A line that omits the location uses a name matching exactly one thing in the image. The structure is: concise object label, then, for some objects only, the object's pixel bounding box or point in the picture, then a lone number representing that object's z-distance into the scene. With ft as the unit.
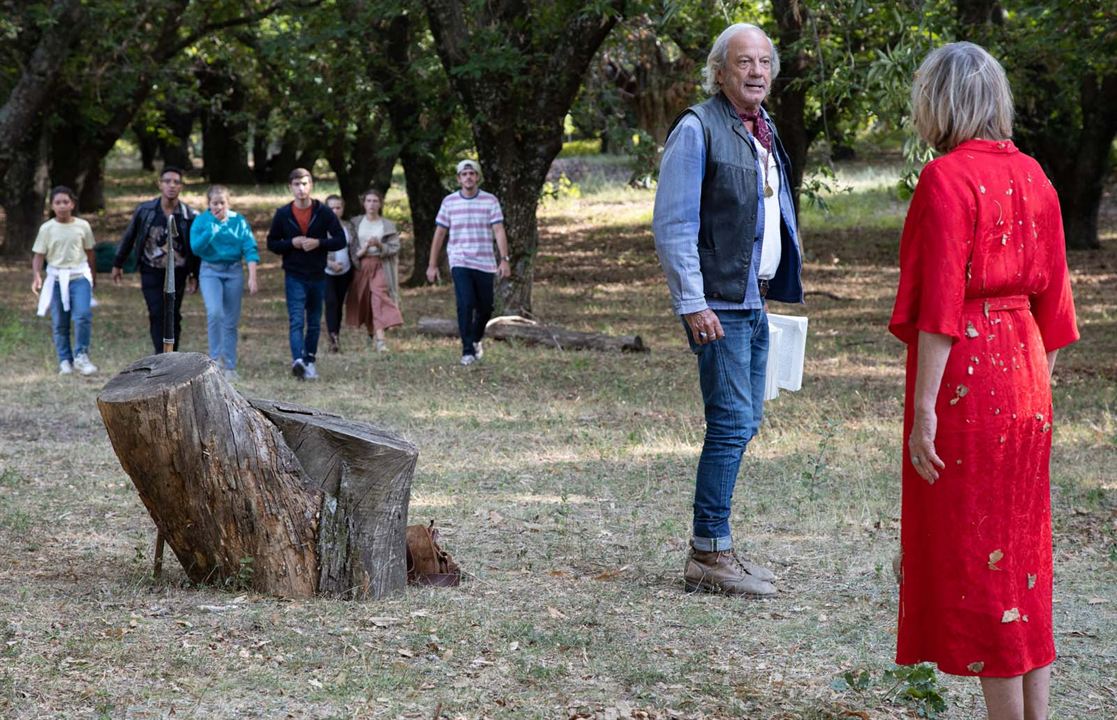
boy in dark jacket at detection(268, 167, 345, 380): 40.73
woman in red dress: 11.82
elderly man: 17.17
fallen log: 47.60
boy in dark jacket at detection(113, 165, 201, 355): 39.14
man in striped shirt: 42.47
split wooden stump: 16.99
